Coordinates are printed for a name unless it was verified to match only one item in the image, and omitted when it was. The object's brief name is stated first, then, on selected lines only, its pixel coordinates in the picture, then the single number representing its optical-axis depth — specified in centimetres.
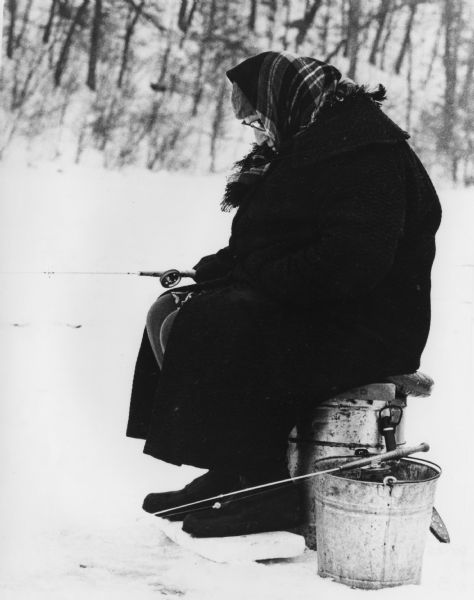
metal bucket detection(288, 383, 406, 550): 468
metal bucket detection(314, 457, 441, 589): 419
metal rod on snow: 427
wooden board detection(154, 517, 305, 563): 461
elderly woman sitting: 442
